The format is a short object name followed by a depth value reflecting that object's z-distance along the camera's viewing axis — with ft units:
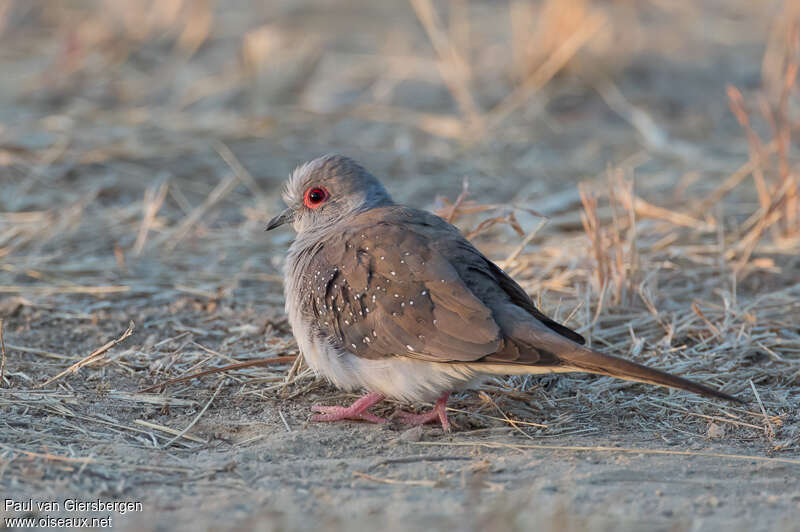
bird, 22.16
